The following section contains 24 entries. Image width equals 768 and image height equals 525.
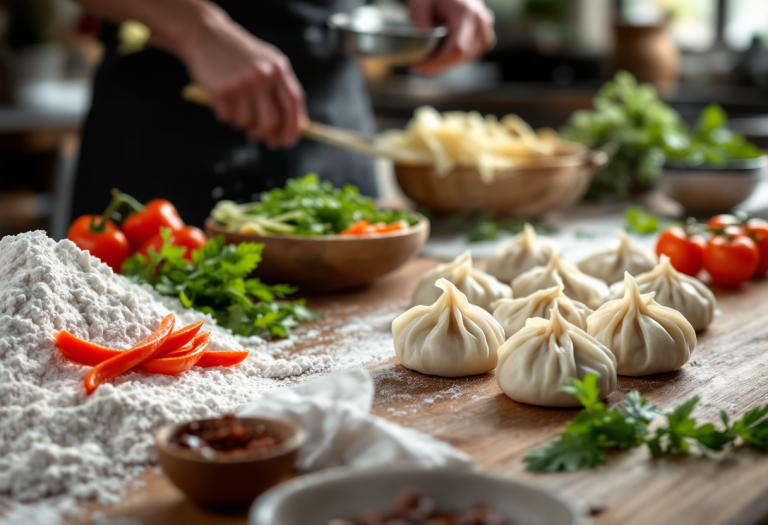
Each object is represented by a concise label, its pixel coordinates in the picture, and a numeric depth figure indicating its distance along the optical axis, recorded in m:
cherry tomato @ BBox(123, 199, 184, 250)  1.13
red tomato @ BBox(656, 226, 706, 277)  1.15
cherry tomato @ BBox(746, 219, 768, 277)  1.17
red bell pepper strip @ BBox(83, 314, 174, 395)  0.87
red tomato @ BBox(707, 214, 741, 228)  1.18
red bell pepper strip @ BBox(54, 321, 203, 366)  0.90
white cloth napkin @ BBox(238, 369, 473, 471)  0.83
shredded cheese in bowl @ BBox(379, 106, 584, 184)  1.32
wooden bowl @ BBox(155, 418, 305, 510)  0.78
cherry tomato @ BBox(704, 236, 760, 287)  1.13
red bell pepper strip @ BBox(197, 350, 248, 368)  0.94
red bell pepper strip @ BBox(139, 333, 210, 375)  0.91
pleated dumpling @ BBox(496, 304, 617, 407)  0.90
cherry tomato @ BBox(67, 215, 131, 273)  1.11
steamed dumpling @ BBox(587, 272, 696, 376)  0.95
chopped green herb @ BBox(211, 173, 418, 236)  1.11
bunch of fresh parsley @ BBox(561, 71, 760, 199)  1.44
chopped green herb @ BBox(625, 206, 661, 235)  1.29
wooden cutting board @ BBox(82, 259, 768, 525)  0.81
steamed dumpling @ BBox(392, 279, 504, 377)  0.95
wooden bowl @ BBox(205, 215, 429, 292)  1.09
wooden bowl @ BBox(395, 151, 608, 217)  1.32
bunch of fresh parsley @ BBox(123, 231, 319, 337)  1.01
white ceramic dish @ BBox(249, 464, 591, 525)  0.70
